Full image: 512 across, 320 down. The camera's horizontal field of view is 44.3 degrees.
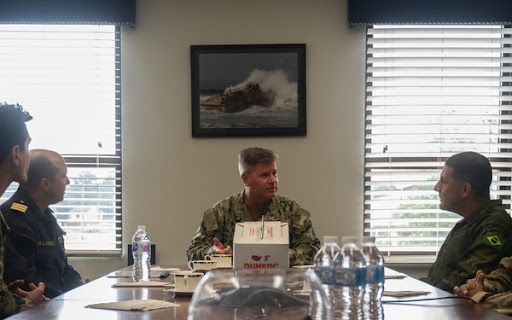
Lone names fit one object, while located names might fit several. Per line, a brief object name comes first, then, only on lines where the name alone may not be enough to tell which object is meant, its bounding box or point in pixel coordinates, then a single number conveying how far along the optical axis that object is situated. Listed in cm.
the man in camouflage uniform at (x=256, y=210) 337
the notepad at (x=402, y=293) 229
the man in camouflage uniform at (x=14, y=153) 250
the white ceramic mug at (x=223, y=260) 272
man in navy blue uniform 286
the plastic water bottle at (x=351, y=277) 176
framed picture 444
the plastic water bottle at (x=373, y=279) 189
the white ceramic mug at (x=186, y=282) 231
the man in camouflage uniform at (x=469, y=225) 277
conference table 190
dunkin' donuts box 241
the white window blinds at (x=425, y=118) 450
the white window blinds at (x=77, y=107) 453
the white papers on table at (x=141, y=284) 258
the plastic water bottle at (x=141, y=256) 288
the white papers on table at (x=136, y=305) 201
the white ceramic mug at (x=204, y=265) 265
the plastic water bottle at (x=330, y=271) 178
